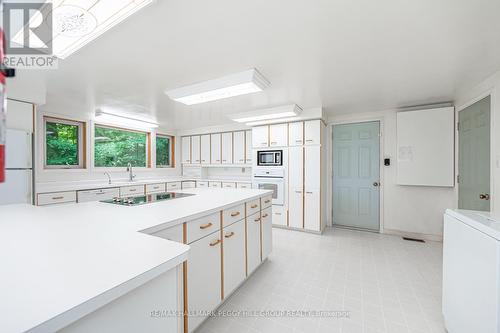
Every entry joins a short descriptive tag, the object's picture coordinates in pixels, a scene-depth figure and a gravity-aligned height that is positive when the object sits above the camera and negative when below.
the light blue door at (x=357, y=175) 3.95 -0.19
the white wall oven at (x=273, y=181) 4.11 -0.31
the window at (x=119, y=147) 4.37 +0.41
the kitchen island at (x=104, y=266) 0.54 -0.35
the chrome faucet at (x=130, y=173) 4.54 -0.17
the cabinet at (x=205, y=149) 5.50 +0.43
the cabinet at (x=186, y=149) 5.83 +0.45
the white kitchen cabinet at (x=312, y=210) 3.77 -0.81
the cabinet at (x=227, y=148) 5.15 +0.43
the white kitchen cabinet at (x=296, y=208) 3.93 -0.81
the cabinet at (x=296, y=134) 3.91 +0.60
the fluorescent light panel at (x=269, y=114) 3.47 +0.91
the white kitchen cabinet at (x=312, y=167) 3.77 -0.04
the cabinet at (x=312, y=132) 3.76 +0.62
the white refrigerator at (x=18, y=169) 2.41 -0.05
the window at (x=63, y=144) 3.68 +0.40
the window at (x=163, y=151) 5.59 +0.39
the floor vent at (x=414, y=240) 3.48 -1.26
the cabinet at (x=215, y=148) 5.32 +0.44
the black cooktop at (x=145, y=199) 1.85 -0.34
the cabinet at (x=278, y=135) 4.08 +0.60
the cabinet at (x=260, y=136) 4.29 +0.60
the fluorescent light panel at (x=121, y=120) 3.86 +0.93
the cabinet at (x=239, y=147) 4.99 +0.44
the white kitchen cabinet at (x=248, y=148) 4.91 +0.41
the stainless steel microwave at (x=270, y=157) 4.14 +0.17
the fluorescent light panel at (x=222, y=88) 2.18 +0.88
